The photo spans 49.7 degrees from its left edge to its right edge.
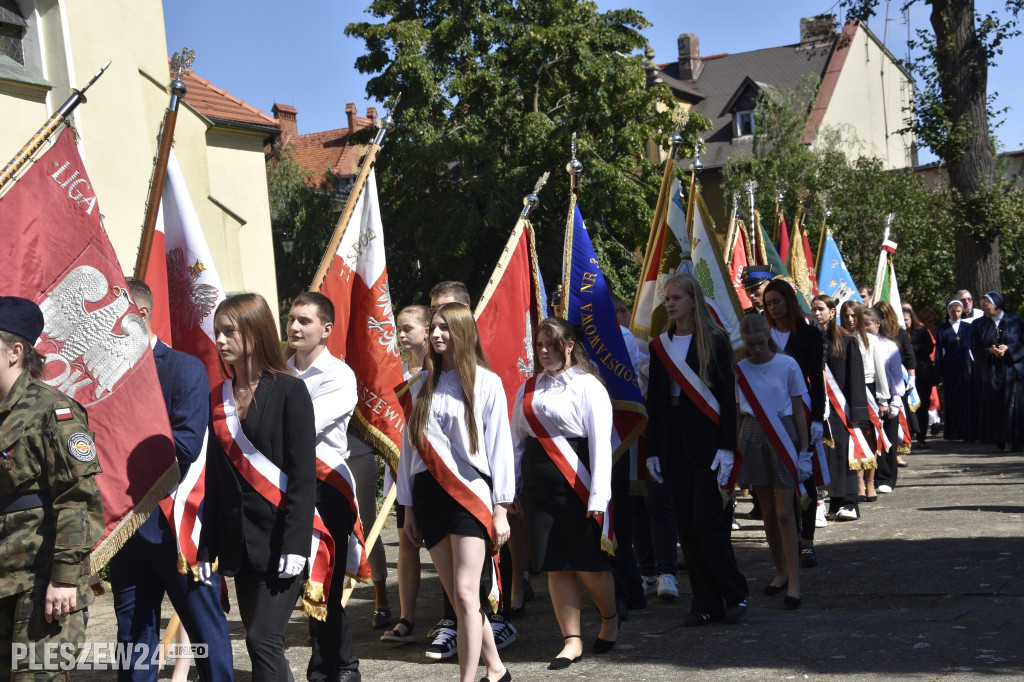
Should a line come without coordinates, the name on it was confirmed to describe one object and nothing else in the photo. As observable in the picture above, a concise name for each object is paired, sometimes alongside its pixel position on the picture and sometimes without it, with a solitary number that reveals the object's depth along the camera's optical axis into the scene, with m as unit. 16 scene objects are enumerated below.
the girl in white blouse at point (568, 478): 5.66
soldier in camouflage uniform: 3.84
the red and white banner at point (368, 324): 6.74
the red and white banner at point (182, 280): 5.98
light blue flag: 13.50
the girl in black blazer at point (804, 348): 7.52
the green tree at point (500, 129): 26.70
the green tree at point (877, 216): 23.88
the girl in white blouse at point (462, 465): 5.02
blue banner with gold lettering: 6.79
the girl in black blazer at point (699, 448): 6.32
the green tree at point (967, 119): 16.50
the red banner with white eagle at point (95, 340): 4.59
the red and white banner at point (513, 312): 7.15
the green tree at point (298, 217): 35.25
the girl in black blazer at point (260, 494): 4.30
